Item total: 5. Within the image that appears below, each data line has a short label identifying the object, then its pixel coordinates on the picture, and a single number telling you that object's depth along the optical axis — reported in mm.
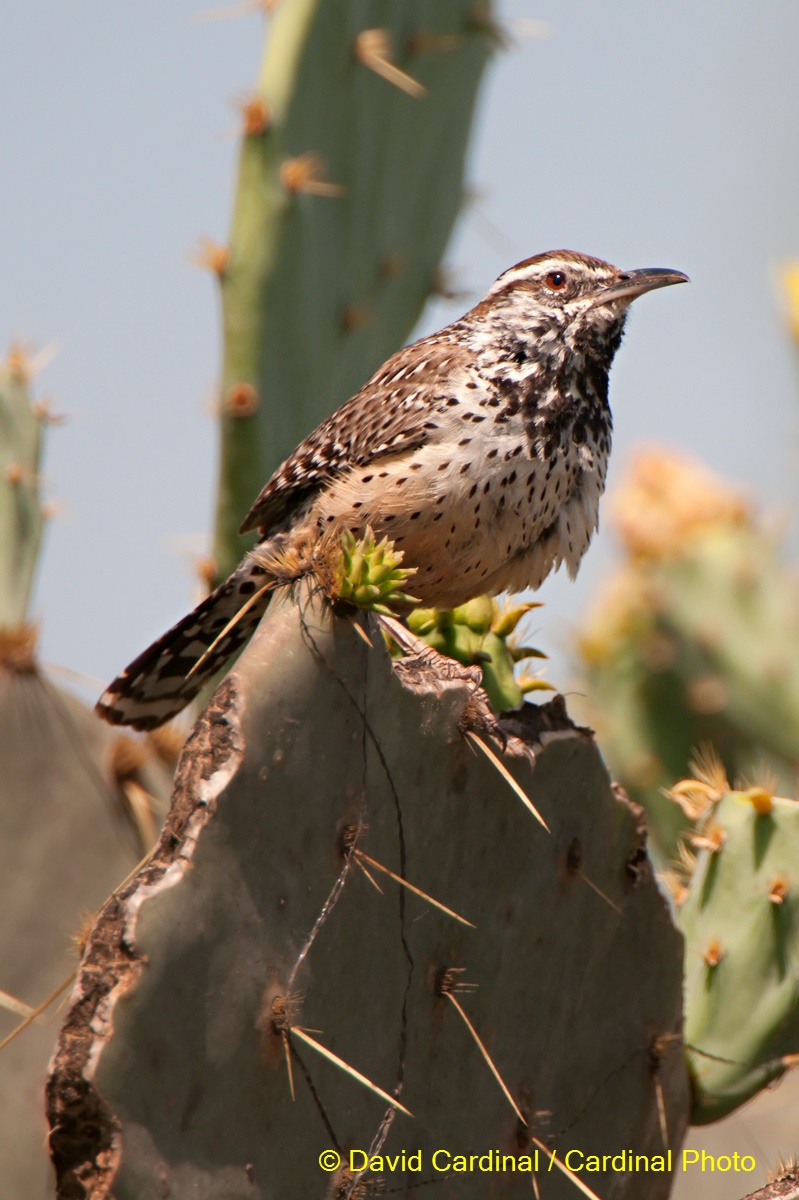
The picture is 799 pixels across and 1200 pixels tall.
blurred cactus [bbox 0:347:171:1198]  4957
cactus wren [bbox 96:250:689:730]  4301
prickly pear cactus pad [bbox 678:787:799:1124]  3885
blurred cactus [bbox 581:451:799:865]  8109
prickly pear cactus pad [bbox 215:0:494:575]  4789
